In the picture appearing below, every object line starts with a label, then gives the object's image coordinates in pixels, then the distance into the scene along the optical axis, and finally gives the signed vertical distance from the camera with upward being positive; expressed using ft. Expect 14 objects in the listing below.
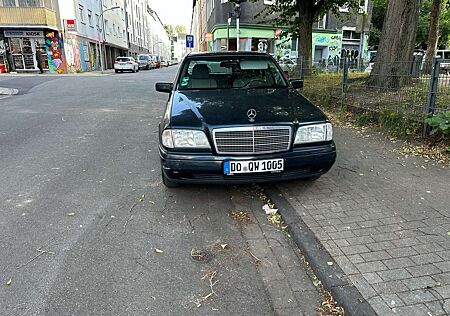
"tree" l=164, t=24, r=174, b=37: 503.20 +50.07
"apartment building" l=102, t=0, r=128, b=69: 142.41 +14.49
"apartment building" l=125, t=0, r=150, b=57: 196.34 +22.94
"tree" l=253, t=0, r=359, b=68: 45.50 +6.47
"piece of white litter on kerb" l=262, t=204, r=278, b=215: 12.82 -5.25
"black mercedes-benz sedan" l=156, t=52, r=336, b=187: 12.00 -2.67
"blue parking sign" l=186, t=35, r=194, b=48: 100.94 +6.13
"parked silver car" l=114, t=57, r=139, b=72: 117.08 -0.09
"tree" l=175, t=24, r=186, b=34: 586.86 +55.81
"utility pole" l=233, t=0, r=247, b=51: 38.87 +5.87
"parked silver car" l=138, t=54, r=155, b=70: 146.51 +0.83
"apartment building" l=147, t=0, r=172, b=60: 292.32 +25.38
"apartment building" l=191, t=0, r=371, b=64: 94.02 +7.44
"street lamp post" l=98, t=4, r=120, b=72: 131.27 +7.55
